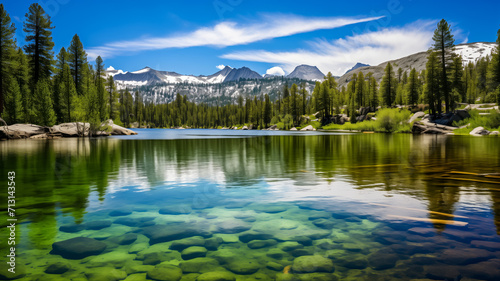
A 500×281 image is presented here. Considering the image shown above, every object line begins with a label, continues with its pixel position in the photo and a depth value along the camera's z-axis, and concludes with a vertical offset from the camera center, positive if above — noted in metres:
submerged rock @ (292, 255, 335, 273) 4.43 -2.18
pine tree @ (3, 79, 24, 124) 50.69 +6.36
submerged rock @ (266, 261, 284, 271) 4.53 -2.19
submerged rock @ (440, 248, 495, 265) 4.54 -2.16
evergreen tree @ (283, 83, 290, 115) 132.64 +12.17
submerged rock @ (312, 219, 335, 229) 6.55 -2.23
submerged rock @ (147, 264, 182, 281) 4.22 -2.13
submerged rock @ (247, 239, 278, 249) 5.47 -2.21
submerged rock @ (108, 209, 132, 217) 7.68 -2.12
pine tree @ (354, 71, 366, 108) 116.69 +15.34
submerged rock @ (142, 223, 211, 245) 5.93 -2.16
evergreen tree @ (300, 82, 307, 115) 136.12 +17.36
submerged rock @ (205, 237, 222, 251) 5.36 -2.17
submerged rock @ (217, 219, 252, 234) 6.39 -2.19
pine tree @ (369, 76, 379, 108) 109.12 +12.51
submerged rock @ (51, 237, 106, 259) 5.08 -2.08
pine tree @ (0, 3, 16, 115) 49.34 +16.24
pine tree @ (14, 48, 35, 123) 53.94 +10.13
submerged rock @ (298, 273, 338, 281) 4.13 -2.17
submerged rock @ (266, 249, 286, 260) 4.95 -2.19
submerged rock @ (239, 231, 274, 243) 5.86 -2.21
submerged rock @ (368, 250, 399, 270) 4.49 -2.18
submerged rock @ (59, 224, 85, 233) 6.39 -2.08
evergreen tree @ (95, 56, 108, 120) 64.60 +8.56
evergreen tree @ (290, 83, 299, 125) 124.88 +11.45
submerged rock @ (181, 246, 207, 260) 5.02 -2.16
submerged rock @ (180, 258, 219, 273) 4.50 -2.16
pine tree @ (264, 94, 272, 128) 143.62 +10.55
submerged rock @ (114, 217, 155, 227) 6.89 -2.14
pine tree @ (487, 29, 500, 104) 58.84 +11.00
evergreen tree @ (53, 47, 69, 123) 60.69 +13.19
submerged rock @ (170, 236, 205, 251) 5.40 -2.16
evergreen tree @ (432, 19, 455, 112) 66.75 +18.48
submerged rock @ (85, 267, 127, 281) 4.21 -2.11
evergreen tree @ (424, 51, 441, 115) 69.31 +11.68
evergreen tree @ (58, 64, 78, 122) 59.31 +8.10
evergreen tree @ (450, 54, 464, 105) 67.44 +11.70
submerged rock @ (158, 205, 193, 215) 7.83 -2.17
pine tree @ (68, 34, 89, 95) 71.12 +18.79
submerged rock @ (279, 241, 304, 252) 5.29 -2.21
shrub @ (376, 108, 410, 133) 71.00 +2.15
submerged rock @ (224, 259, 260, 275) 4.45 -2.18
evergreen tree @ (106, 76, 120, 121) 88.46 +12.52
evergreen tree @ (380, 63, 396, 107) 97.44 +14.26
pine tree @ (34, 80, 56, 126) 53.81 +6.39
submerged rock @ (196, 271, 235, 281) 4.23 -2.17
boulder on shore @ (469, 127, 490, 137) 51.48 -1.25
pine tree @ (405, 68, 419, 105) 91.88 +12.75
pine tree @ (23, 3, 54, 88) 58.38 +20.06
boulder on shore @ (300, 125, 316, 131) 112.69 +0.91
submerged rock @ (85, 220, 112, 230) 6.60 -2.11
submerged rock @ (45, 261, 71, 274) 4.41 -2.07
